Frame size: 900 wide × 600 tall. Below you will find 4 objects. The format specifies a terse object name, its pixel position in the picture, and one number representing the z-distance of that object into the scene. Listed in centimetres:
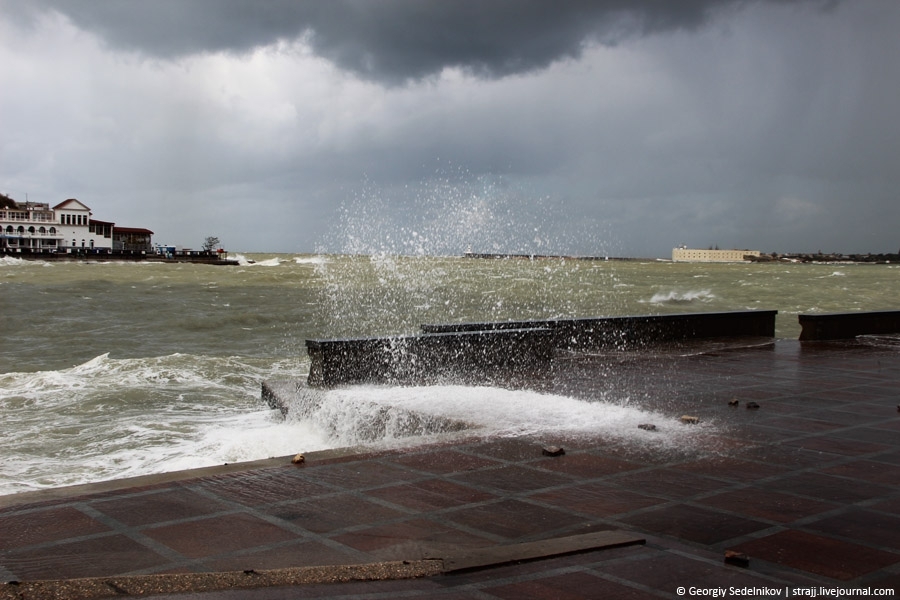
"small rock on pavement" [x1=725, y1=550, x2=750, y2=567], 322
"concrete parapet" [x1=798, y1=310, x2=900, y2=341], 1363
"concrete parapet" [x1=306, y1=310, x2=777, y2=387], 834
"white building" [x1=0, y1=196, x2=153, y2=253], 12962
